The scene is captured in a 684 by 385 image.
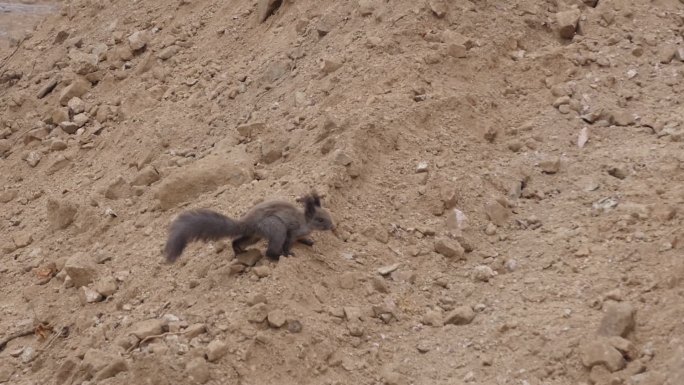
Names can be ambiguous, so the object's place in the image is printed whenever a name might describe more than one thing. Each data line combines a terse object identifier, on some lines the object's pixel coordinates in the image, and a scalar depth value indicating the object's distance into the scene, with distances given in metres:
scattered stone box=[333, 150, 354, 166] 15.46
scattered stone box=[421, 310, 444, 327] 13.76
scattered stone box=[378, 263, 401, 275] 14.40
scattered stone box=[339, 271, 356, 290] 14.05
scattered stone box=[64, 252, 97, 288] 15.51
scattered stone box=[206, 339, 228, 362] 12.73
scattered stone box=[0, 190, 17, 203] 19.64
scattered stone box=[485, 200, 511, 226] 15.22
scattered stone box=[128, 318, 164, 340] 13.29
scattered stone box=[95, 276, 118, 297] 15.02
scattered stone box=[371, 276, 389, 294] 14.16
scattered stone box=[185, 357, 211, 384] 12.58
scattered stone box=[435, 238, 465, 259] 14.68
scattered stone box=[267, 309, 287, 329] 13.09
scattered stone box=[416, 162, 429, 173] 15.80
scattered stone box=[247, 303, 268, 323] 13.16
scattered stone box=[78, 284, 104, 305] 15.03
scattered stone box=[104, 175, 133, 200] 17.59
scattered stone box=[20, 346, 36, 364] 14.58
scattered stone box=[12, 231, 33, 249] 17.73
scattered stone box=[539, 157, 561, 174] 15.82
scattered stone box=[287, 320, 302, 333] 13.16
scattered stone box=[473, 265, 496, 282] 14.31
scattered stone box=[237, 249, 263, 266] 14.12
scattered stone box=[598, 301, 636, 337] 12.29
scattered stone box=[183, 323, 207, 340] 13.11
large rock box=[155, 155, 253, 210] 16.41
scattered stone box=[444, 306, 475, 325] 13.60
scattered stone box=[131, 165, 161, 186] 17.66
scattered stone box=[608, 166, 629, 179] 15.33
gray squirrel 13.55
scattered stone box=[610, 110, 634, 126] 16.56
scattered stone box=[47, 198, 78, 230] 17.56
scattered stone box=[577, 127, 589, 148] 16.25
